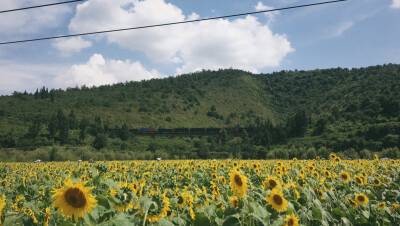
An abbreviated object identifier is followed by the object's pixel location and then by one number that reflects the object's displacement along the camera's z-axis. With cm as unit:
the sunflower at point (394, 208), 369
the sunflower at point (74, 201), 192
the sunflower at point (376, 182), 585
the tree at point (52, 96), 12035
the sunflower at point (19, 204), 380
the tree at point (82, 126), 7594
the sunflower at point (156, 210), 213
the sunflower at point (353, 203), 380
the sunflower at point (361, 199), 381
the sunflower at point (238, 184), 268
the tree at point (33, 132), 6788
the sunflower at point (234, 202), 270
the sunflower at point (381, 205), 372
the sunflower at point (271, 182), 349
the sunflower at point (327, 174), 679
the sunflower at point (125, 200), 254
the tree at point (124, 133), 7922
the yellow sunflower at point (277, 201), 267
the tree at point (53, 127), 7375
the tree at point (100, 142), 6794
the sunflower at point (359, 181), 549
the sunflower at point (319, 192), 399
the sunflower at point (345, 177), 580
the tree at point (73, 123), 8786
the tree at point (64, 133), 6981
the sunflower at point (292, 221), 238
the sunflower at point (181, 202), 319
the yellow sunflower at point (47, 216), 209
